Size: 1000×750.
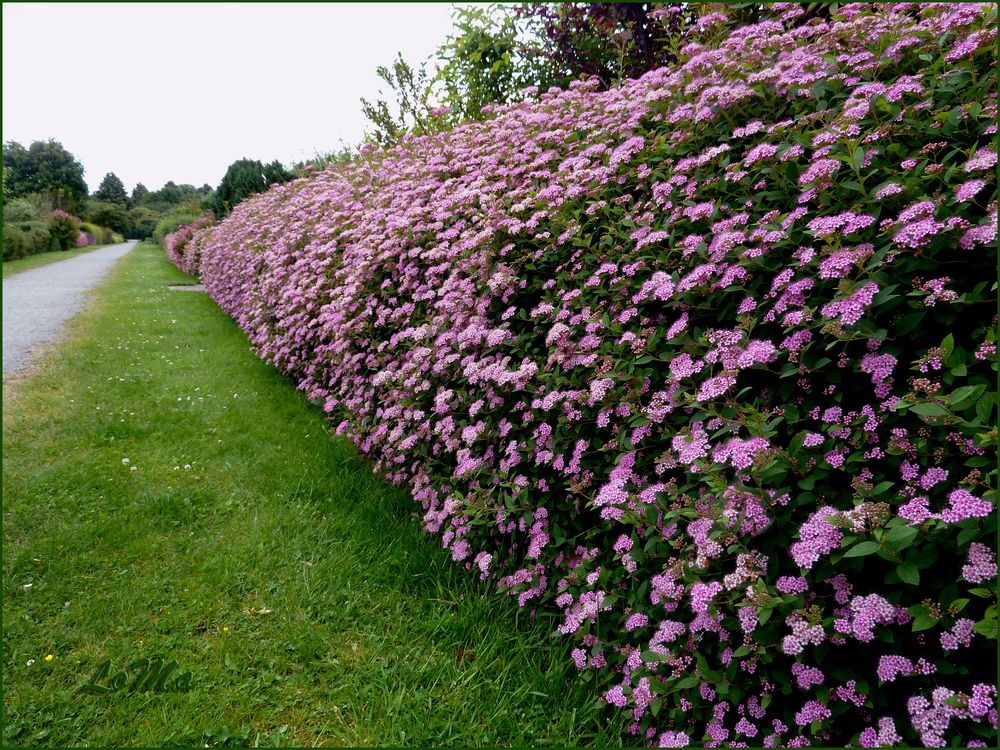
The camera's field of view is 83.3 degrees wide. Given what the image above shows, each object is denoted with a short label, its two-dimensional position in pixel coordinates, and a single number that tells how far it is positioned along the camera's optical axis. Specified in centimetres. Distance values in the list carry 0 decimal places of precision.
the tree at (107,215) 5298
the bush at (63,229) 2750
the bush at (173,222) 2597
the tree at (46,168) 4275
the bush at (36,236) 2309
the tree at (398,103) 738
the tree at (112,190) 7556
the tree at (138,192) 8172
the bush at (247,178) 1809
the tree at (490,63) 672
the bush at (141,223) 6775
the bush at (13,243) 2016
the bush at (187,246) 1576
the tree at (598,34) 552
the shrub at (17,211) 2382
